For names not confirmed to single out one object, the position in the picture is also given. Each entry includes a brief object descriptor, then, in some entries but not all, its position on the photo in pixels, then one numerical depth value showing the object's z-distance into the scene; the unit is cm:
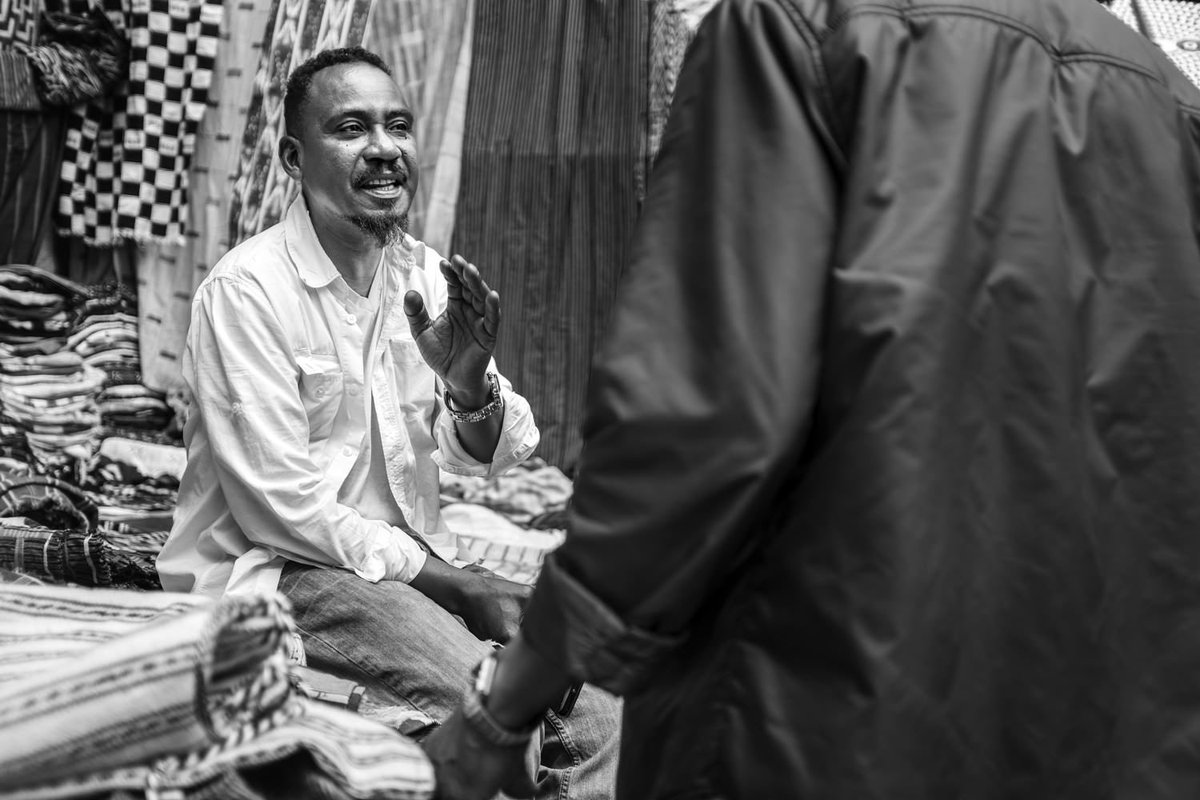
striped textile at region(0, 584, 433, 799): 110
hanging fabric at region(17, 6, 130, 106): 429
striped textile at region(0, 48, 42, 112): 424
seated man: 230
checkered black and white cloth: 437
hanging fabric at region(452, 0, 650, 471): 436
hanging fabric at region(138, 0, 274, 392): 443
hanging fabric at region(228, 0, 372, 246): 411
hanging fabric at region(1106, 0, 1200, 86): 386
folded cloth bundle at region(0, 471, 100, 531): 344
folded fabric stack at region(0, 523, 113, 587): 262
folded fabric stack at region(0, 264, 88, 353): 428
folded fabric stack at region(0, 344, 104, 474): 407
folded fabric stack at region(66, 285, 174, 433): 433
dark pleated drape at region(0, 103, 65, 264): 434
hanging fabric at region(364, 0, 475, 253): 436
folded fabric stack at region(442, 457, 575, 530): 415
